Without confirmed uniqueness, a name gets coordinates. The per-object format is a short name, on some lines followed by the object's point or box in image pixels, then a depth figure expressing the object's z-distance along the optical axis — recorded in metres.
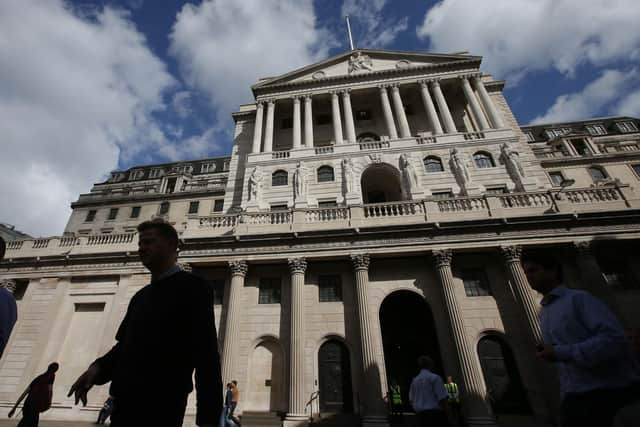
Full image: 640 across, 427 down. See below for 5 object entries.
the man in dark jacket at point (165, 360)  2.27
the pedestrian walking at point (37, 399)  6.90
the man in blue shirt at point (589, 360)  2.72
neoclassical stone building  13.42
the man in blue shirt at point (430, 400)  7.00
